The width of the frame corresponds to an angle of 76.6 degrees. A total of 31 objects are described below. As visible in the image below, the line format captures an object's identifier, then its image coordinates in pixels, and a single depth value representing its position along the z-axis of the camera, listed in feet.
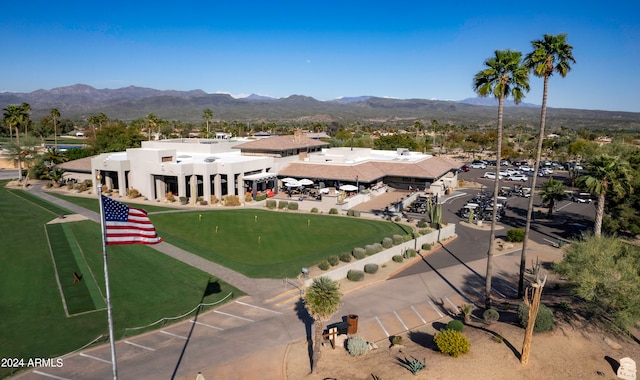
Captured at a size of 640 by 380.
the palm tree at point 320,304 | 55.42
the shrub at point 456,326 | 64.95
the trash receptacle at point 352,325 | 67.15
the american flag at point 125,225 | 43.88
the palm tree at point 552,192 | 149.79
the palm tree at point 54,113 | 321.65
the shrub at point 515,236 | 123.34
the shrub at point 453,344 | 57.72
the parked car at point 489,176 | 252.05
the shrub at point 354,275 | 90.84
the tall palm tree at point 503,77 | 71.56
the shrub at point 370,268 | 95.35
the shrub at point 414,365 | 53.57
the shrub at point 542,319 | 64.18
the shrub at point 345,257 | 97.71
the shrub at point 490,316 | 71.00
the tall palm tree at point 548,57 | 73.82
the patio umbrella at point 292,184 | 167.84
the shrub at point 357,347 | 60.08
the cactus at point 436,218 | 128.08
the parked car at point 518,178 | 245.86
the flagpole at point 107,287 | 40.81
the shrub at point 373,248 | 102.84
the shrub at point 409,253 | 108.36
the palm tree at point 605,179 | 109.70
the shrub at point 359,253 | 100.68
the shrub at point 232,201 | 158.51
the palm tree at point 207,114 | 305.63
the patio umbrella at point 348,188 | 161.29
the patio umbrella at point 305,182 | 169.83
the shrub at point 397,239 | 110.71
